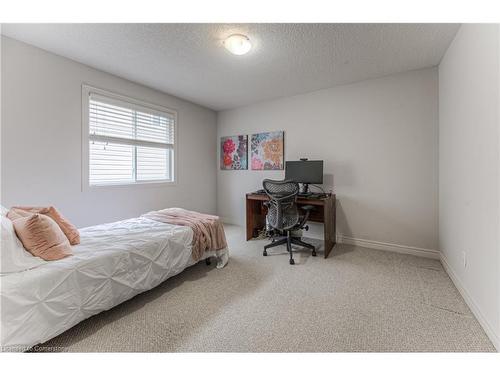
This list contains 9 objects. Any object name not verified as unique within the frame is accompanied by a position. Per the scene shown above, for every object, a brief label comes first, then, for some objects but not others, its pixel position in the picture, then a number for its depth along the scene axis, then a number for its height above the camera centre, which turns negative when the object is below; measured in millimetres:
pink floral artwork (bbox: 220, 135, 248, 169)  4350 +710
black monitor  3308 +258
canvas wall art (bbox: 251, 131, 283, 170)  3953 +670
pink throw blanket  2330 -406
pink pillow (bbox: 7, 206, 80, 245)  1704 -235
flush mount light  2110 +1367
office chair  2797 -263
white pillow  1277 -391
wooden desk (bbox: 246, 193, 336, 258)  2928 -382
